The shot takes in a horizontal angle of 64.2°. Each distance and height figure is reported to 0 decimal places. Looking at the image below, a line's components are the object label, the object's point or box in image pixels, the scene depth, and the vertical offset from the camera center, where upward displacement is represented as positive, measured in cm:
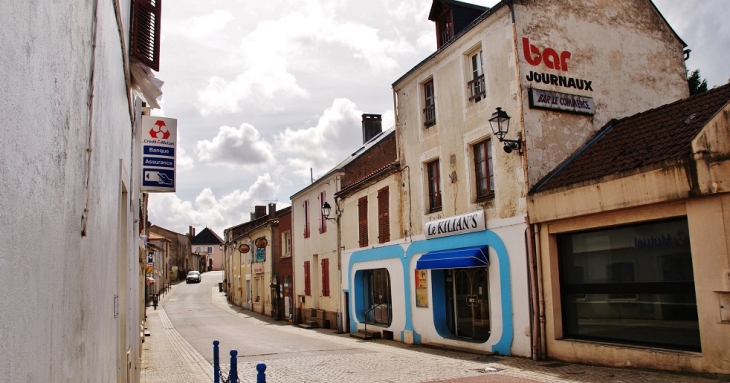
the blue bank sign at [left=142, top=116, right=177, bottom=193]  995 +206
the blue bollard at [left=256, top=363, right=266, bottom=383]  562 -101
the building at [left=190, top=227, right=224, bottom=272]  10258 +419
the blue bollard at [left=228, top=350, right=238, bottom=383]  764 -132
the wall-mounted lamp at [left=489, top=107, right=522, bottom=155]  1324 +300
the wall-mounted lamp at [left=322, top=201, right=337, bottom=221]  2500 +242
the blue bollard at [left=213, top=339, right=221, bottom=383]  949 -157
